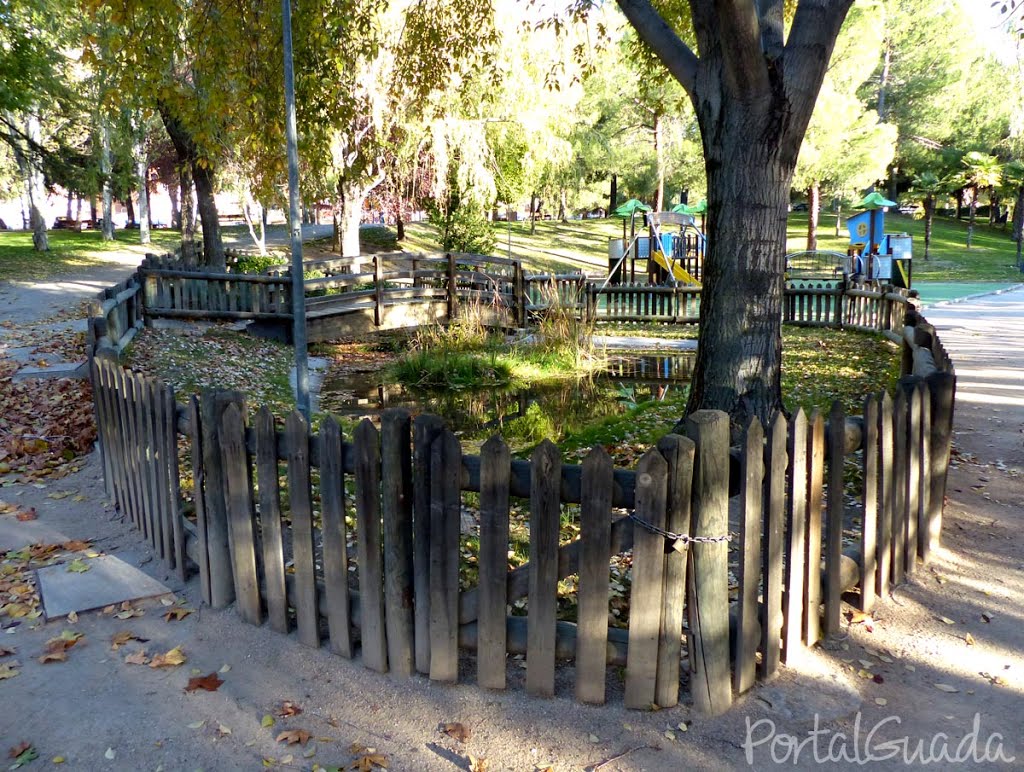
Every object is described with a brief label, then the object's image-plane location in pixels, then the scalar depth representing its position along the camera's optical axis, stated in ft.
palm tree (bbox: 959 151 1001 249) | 147.02
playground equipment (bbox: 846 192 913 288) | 74.90
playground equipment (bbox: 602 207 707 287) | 80.69
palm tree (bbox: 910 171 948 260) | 140.90
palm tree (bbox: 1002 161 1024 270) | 157.38
